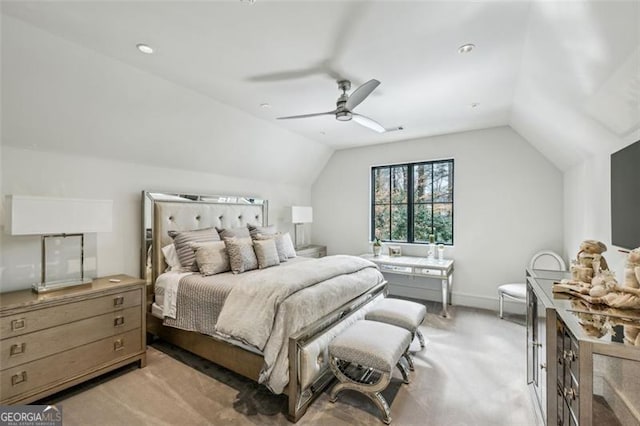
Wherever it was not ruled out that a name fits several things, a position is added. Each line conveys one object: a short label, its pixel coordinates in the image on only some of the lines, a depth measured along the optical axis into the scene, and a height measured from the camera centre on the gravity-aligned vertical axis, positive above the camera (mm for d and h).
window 4844 +243
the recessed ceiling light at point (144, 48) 2245 +1327
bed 2086 -842
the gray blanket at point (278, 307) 2100 -745
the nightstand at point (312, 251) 5148 -673
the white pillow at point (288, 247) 3980 -448
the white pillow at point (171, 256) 3361 -486
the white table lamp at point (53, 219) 2178 -35
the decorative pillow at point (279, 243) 3744 -376
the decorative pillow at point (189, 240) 3174 -302
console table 4086 -787
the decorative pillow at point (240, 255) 3119 -447
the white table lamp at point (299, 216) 5219 -17
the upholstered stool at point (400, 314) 2641 -944
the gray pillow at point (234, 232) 3839 -242
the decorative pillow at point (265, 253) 3374 -458
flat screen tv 1642 +119
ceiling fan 2446 +1047
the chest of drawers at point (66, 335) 2009 -963
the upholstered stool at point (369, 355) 2018 -1017
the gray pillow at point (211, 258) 2998 -459
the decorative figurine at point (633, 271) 1365 -266
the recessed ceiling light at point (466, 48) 2238 +1329
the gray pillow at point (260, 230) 4207 -227
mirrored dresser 1102 -632
